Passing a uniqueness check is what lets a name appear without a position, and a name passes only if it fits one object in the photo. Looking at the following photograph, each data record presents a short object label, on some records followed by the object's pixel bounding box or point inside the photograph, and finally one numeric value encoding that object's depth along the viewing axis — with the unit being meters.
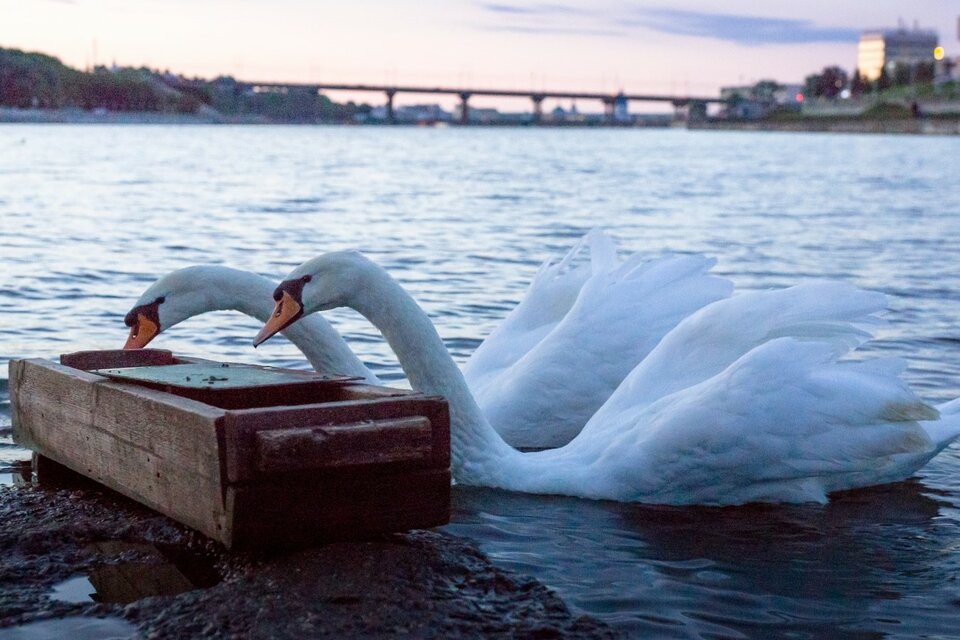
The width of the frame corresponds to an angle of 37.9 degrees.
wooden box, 4.42
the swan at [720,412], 5.81
